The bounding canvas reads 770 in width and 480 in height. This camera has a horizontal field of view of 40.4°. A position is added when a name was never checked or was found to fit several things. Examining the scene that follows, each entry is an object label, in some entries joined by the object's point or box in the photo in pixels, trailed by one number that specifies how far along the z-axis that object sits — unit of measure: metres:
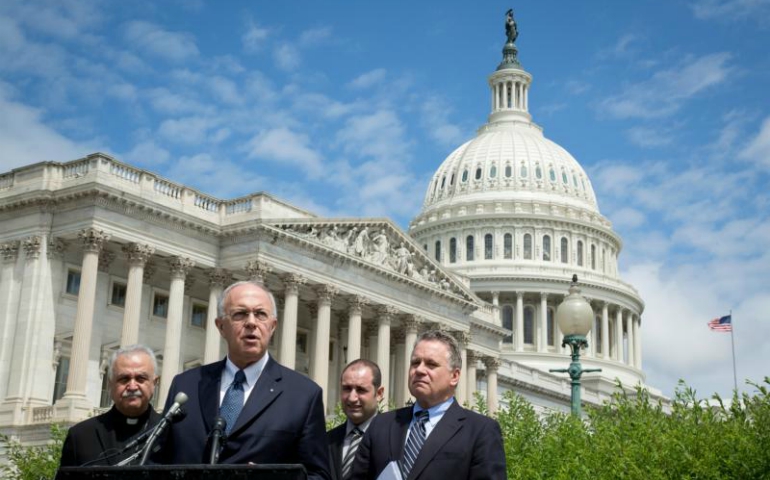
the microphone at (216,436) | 6.97
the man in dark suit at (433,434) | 8.47
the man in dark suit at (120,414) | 9.36
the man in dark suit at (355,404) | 11.26
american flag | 87.12
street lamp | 24.03
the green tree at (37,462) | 32.19
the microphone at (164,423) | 6.85
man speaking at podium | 7.32
